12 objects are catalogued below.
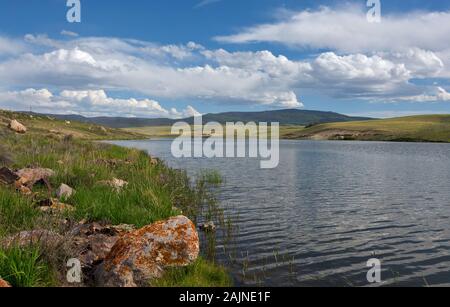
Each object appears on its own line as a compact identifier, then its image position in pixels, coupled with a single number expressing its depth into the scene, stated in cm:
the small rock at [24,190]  1465
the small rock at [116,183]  1812
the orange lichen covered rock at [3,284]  737
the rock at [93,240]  998
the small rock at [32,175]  1673
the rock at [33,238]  907
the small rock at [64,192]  1538
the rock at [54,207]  1287
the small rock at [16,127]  4358
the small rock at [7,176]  1600
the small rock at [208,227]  1712
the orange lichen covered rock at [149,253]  891
